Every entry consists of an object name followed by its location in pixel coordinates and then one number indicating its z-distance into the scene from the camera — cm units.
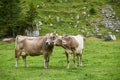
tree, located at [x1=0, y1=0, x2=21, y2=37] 5496
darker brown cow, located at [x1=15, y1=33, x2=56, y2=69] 2752
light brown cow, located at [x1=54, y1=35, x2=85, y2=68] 2777
